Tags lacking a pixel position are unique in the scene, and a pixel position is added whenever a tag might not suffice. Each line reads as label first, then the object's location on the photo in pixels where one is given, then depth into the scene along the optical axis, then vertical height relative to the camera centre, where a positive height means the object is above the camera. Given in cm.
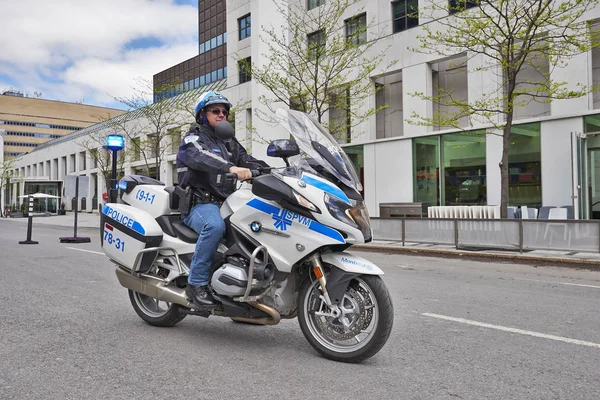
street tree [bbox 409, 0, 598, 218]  1388 +488
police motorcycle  329 -33
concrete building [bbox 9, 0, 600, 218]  1652 +261
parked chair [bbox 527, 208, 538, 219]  1705 -24
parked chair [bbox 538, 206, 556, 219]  1679 -20
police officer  368 +27
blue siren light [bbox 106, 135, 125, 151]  553 +75
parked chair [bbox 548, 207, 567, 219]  1605 -23
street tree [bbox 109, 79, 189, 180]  2777 +561
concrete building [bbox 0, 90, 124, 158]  11650 +2227
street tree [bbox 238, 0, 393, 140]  1958 +581
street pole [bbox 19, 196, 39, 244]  1442 -38
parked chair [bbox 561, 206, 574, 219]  1627 -20
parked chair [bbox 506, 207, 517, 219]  1697 -19
